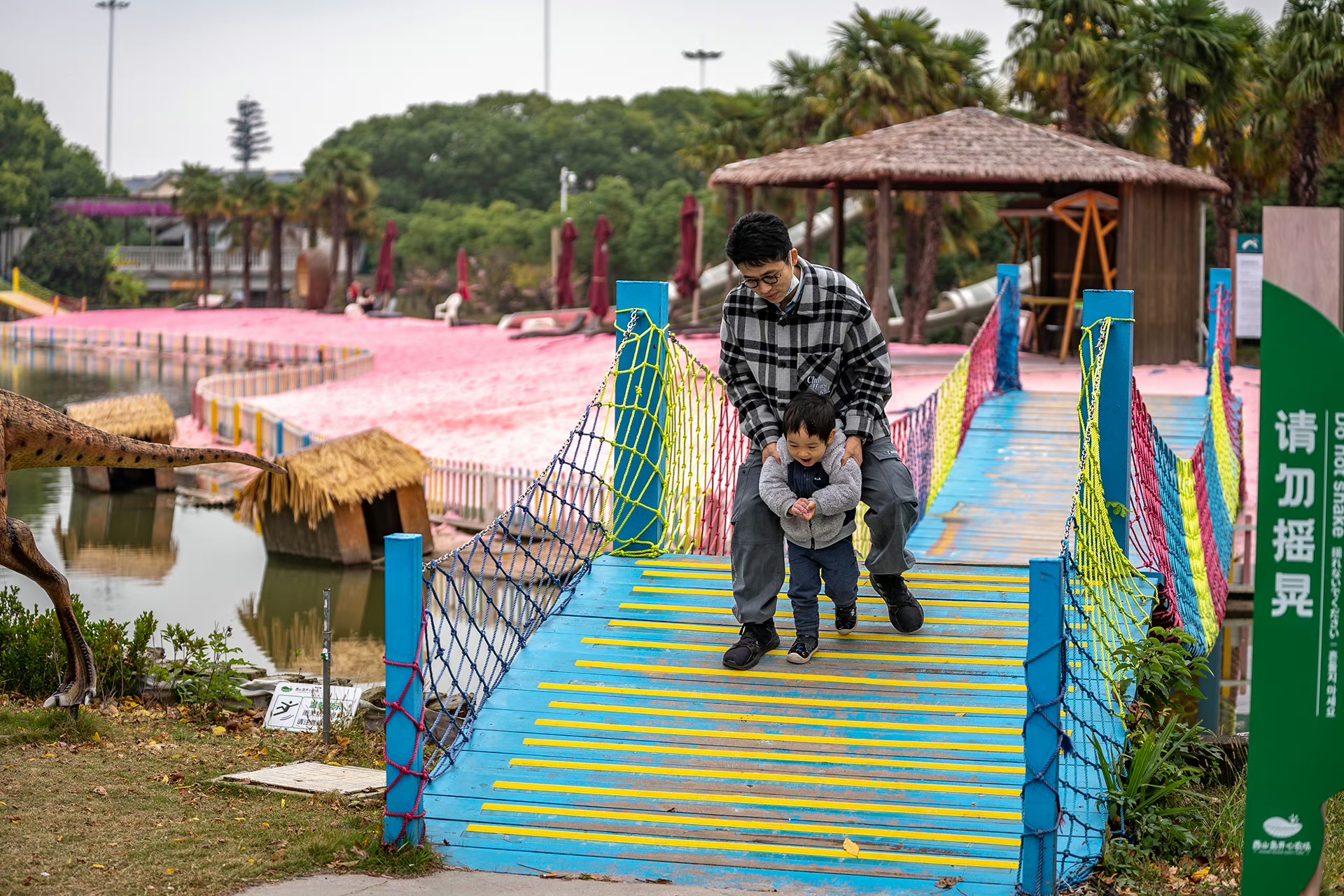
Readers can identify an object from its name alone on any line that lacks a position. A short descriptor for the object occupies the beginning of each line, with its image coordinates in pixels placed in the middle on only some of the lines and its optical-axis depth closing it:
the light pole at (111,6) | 78.44
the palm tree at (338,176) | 47.81
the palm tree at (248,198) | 49.88
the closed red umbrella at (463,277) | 41.34
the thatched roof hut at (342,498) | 15.41
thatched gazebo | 19.86
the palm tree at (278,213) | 49.72
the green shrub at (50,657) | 7.14
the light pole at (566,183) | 50.84
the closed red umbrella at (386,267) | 43.91
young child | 5.06
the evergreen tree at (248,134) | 88.06
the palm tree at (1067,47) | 24.91
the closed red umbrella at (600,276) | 32.19
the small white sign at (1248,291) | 15.96
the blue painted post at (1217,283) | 12.54
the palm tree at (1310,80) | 22.38
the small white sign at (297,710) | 6.92
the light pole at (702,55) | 72.00
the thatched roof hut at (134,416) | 19.48
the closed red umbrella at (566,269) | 36.94
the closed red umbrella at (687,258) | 31.88
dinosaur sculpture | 6.23
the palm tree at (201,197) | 50.22
